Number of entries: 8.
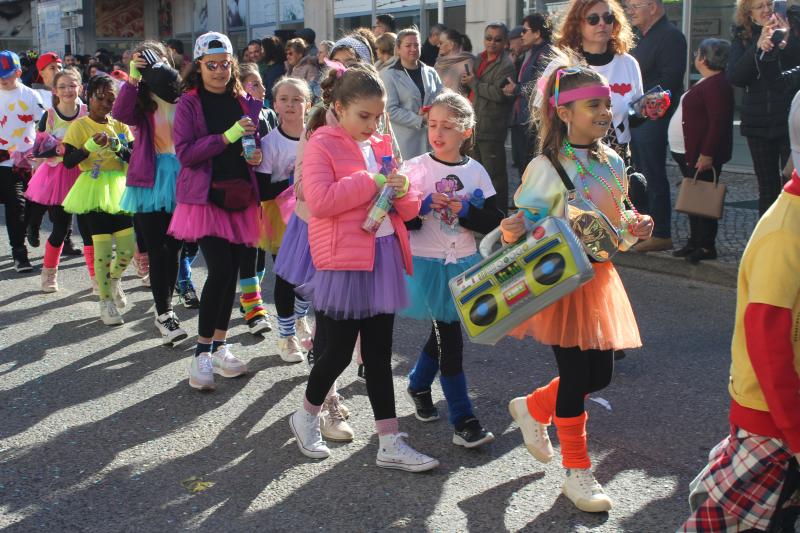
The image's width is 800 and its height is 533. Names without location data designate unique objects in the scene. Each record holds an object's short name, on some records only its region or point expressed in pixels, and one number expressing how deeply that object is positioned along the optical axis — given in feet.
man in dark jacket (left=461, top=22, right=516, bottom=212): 32.65
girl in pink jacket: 13.78
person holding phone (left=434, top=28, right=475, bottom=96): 34.63
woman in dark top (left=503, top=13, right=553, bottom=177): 31.71
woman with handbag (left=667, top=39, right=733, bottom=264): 26.03
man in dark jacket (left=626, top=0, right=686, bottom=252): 27.30
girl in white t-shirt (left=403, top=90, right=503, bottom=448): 14.56
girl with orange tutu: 12.69
